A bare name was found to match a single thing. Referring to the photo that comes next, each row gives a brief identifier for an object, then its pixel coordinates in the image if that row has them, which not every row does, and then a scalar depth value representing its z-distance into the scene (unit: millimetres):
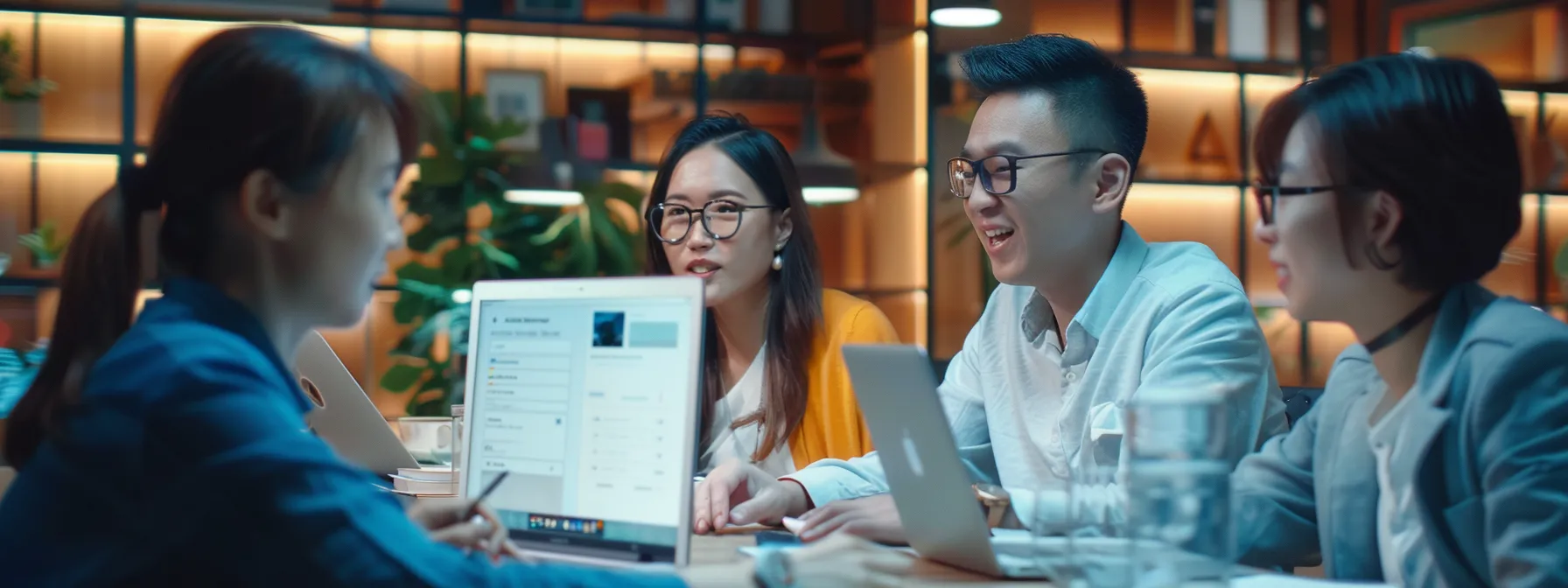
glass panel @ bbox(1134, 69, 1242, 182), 5648
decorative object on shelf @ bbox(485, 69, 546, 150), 5180
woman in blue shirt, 935
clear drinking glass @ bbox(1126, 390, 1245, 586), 1095
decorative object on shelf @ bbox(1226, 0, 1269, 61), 5590
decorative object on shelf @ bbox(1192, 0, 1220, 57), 5578
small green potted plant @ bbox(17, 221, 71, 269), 4828
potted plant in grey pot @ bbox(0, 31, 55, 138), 4758
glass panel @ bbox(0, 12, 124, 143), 4871
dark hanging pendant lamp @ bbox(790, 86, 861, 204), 5371
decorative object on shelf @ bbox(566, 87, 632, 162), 5211
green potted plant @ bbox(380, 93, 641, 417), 4621
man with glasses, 1833
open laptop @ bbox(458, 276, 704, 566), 1315
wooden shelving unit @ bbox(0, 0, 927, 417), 4871
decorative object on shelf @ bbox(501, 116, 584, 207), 4980
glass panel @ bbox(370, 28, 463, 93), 5180
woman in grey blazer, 1128
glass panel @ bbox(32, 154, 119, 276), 4926
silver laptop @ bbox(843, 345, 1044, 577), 1282
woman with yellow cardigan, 2277
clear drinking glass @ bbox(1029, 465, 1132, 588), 1119
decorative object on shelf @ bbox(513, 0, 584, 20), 5156
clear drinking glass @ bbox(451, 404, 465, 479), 1807
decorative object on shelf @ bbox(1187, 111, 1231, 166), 5641
